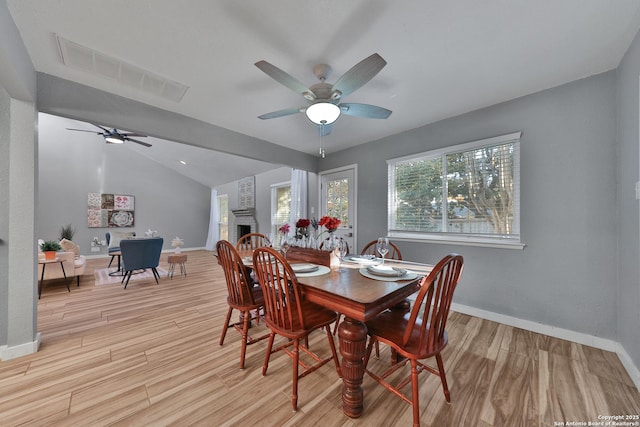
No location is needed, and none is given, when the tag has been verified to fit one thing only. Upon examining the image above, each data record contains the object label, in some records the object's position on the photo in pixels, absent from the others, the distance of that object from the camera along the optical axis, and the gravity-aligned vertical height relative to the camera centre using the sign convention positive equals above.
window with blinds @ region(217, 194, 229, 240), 7.79 -0.08
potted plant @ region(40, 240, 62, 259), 3.38 -0.50
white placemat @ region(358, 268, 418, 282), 1.46 -0.42
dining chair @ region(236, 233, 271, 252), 2.88 -0.39
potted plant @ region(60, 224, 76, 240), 5.59 -0.40
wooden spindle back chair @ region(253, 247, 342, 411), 1.35 -0.68
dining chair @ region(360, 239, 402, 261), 3.23 -0.58
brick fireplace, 6.40 -0.24
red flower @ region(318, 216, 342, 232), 1.77 -0.07
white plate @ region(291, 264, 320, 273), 1.62 -0.40
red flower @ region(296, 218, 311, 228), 1.88 -0.07
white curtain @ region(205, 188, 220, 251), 7.89 -0.38
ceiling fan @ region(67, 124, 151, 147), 3.92 +1.42
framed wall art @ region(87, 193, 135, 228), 6.34 +0.16
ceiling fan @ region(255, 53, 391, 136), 1.50 +0.96
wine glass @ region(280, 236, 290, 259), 2.09 -0.28
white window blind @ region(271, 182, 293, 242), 5.48 +0.25
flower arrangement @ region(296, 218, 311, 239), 1.88 -0.11
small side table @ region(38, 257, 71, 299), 3.31 -0.71
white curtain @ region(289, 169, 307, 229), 4.54 +0.43
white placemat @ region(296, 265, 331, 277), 1.55 -0.41
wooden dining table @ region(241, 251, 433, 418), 1.17 -0.49
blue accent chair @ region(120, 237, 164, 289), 3.62 -0.63
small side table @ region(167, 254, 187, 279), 4.31 -0.84
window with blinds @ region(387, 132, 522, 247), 2.44 +0.26
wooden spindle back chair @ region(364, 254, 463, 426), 1.16 -0.70
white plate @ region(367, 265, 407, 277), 1.53 -0.40
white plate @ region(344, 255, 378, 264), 2.08 -0.43
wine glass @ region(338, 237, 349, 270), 2.27 -0.35
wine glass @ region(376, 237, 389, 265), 1.79 -0.25
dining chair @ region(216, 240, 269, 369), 1.73 -0.60
